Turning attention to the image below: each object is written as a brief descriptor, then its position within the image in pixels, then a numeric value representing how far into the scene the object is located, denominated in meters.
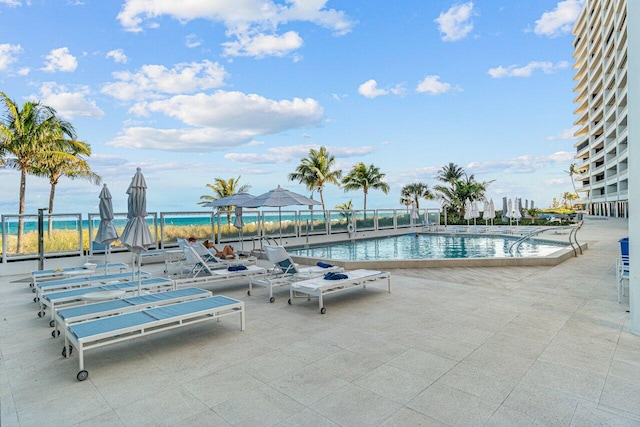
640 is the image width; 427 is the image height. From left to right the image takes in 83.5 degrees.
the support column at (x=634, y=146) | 4.00
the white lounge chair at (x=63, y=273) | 6.93
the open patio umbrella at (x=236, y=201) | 11.22
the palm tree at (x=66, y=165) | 18.91
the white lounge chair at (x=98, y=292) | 4.87
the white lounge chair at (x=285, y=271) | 6.41
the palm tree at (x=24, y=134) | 16.84
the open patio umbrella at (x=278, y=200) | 10.04
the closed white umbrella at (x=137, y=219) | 4.96
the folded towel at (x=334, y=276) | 5.88
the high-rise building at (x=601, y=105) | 36.75
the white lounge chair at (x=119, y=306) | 3.93
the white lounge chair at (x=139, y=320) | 3.32
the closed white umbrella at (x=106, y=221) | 6.99
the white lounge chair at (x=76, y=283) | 5.70
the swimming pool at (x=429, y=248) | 12.71
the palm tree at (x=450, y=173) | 36.00
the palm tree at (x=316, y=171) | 31.47
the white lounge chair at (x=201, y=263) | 7.02
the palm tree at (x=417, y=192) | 34.72
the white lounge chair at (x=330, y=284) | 5.39
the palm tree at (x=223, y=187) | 32.78
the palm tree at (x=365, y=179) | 32.50
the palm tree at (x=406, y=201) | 34.97
